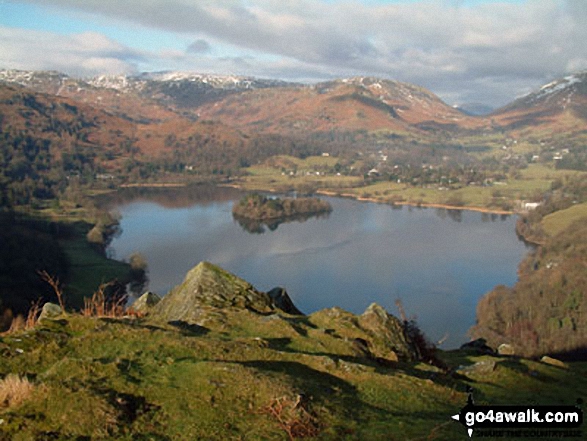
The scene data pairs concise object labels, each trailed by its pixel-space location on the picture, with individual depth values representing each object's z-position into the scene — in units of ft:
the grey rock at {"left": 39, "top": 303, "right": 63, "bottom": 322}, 40.39
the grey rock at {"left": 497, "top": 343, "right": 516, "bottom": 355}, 67.79
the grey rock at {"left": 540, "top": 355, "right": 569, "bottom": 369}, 54.29
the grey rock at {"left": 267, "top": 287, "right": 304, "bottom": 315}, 59.70
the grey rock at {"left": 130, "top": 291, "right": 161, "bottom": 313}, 56.70
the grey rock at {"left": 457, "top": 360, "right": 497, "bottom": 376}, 40.89
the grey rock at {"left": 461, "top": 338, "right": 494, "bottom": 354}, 62.39
